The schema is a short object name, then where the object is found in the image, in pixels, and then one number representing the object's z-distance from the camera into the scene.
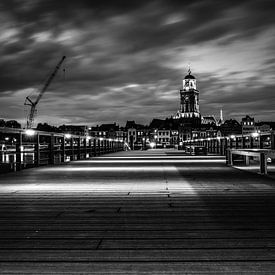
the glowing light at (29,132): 11.32
